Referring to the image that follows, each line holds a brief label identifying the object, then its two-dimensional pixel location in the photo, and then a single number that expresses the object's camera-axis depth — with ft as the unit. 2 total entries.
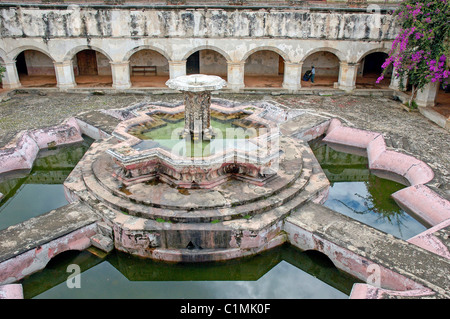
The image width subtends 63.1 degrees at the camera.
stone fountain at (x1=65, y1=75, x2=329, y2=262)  23.02
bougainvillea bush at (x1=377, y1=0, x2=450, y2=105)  39.22
